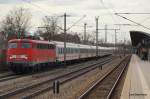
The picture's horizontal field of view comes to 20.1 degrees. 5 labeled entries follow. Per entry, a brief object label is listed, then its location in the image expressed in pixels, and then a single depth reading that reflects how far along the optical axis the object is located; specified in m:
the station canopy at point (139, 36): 68.03
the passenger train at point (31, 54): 35.00
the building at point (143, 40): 69.14
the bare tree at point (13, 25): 74.73
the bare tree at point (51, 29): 79.19
